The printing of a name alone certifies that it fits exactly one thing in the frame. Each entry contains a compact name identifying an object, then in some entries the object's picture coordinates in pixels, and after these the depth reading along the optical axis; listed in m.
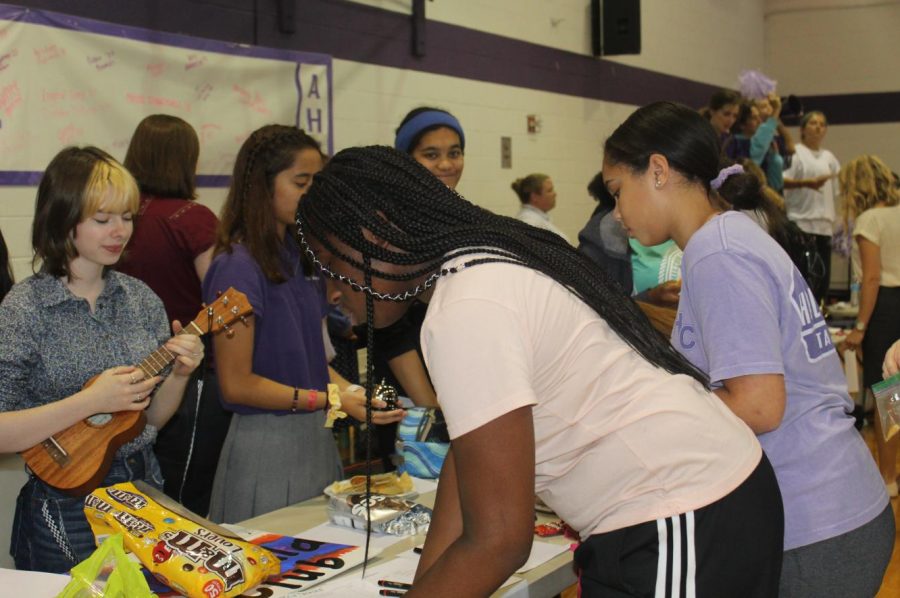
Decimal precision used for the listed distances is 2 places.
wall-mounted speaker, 8.14
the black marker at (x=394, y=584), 1.89
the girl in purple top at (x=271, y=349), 2.68
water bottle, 7.41
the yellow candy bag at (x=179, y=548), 1.82
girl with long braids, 1.21
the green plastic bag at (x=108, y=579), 1.62
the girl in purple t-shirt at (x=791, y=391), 1.68
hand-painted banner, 3.95
